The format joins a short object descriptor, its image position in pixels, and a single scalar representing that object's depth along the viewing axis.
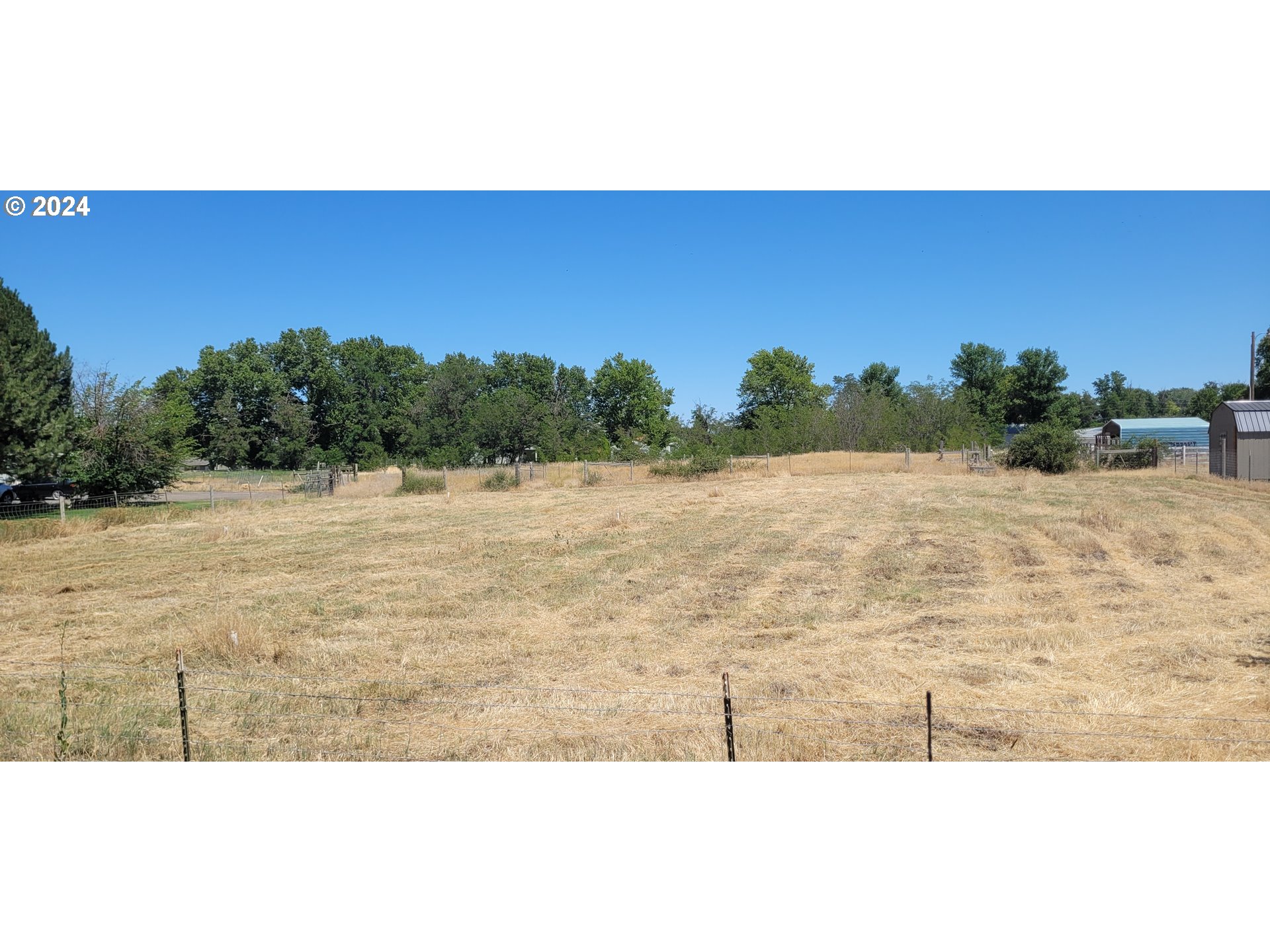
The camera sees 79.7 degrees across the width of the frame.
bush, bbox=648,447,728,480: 31.47
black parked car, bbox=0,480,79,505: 22.66
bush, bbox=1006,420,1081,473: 23.92
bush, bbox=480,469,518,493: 30.34
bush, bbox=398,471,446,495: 30.22
